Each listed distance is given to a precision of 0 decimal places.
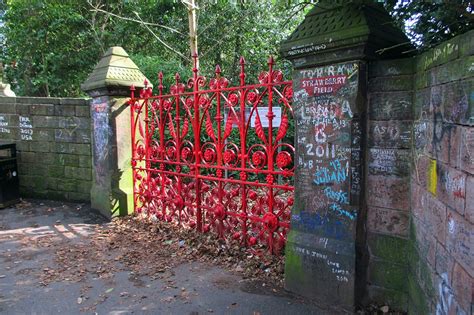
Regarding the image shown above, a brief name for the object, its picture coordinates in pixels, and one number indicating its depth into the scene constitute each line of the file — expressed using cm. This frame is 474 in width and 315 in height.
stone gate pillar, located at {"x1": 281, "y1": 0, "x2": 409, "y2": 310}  304
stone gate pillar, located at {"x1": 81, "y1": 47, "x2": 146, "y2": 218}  605
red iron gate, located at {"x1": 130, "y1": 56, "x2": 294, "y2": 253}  402
